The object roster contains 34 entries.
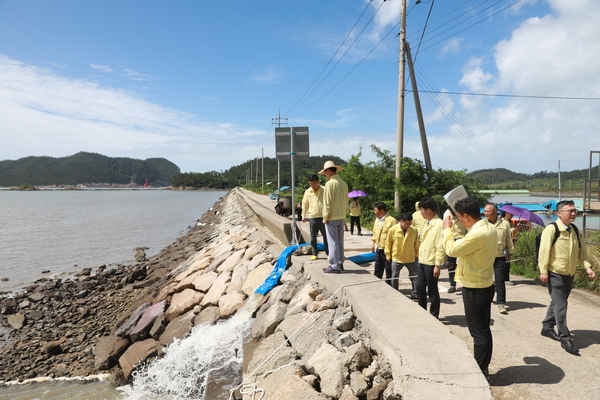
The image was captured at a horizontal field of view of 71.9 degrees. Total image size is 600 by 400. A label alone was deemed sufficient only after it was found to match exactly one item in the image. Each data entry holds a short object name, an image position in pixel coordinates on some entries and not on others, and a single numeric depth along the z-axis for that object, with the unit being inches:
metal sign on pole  320.2
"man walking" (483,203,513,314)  226.5
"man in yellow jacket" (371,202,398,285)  254.1
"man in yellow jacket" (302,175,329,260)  265.6
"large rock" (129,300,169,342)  298.8
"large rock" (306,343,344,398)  142.3
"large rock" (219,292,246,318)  283.6
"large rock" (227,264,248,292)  323.6
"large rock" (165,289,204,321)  322.0
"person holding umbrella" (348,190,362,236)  543.2
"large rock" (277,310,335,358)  180.4
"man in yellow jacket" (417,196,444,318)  194.1
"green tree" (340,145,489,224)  603.8
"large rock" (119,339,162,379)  257.9
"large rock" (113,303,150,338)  307.4
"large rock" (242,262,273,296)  302.0
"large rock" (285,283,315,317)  223.0
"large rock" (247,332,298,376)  181.2
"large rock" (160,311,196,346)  277.3
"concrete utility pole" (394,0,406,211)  593.6
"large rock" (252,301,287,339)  227.3
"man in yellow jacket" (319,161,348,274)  237.8
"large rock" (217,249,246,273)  392.8
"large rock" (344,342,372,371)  144.3
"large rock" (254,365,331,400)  143.3
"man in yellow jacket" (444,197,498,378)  139.5
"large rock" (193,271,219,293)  356.8
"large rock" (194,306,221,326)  285.0
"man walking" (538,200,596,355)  173.9
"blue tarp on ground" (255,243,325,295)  275.1
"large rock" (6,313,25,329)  375.9
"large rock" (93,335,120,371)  273.3
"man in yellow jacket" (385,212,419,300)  229.0
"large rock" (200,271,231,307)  319.3
